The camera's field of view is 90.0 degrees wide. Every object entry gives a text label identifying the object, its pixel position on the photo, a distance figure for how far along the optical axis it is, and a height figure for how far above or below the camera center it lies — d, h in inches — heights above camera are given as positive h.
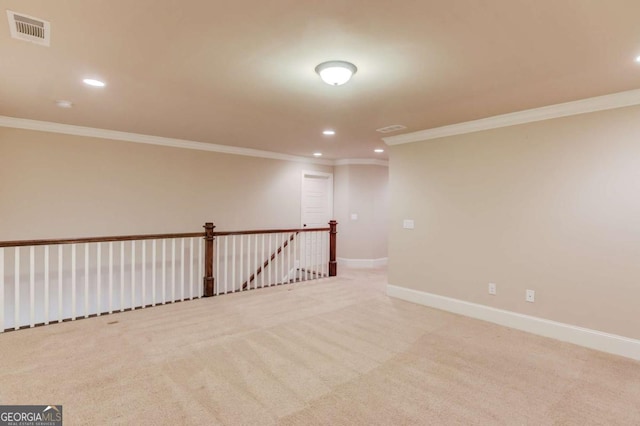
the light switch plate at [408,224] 186.4 -7.6
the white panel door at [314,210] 273.6 +0.5
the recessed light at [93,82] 112.1 +45.2
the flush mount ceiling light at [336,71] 95.0 +41.9
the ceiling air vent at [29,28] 75.4 +44.7
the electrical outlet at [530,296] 140.4 -37.1
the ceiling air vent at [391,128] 167.8 +44.7
